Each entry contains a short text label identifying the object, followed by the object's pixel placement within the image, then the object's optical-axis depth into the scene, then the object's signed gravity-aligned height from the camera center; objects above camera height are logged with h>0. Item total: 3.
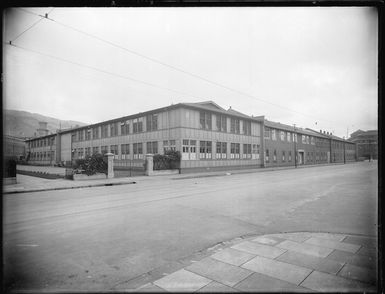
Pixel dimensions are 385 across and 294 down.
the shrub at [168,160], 26.64 -1.01
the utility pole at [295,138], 51.49 +2.72
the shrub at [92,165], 20.73 -1.17
